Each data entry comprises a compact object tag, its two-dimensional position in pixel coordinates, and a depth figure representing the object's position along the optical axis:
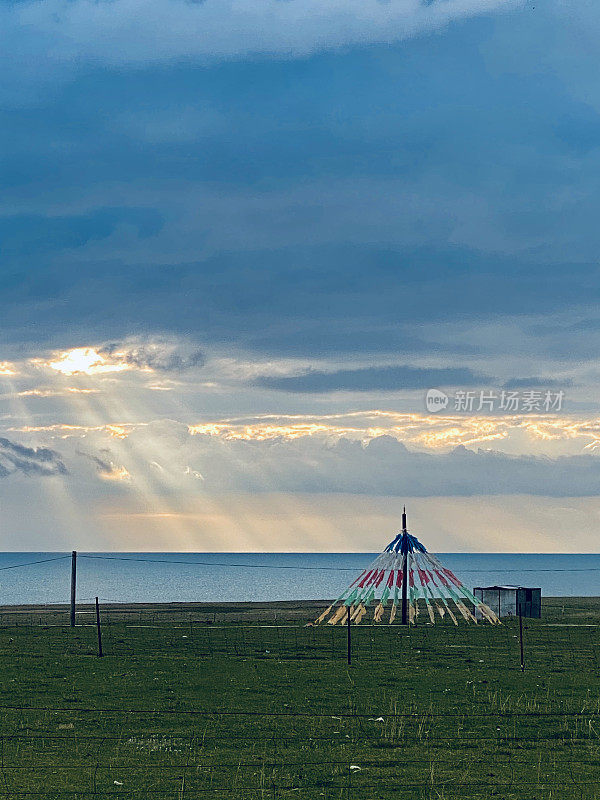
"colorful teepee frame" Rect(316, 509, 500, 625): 67.00
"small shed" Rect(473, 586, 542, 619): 73.75
